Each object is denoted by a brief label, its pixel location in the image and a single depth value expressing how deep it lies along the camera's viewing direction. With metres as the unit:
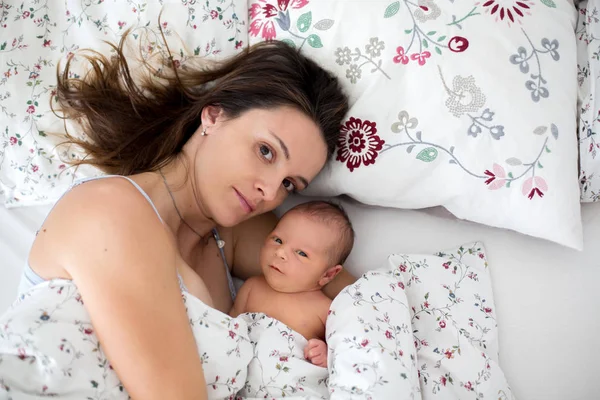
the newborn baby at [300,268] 1.34
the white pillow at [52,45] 1.45
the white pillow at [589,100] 1.37
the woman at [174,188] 0.98
